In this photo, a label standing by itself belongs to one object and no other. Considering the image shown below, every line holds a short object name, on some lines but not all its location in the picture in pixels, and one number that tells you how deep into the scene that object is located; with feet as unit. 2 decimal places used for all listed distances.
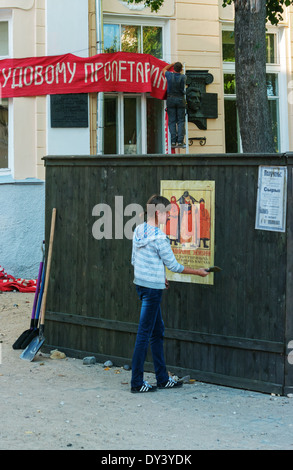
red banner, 41.65
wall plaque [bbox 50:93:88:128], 41.93
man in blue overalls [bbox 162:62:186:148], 42.86
